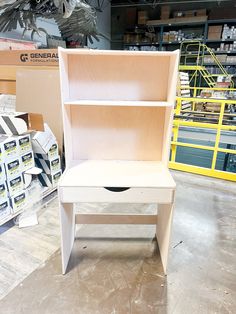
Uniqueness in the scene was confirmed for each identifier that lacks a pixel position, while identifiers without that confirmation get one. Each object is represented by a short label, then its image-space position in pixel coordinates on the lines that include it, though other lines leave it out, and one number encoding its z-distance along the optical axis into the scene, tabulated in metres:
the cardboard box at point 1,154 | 1.78
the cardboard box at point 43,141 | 2.14
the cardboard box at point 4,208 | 1.84
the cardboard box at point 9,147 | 1.81
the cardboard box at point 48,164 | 2.33
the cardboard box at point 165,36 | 7.18
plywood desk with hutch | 1.32
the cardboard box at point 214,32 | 6.68
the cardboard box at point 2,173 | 1.80
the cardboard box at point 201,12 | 6.86
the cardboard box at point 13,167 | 1.86
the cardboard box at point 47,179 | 2.38
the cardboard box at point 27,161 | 2.03
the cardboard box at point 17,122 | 1.95
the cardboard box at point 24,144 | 1.98
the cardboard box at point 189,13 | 7.00
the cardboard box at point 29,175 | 2.08
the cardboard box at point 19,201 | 1.94
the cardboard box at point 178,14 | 7.11
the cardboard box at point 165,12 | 7.21
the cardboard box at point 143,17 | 7.47
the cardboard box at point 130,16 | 7.77
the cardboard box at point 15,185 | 1.91
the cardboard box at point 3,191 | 1.83
